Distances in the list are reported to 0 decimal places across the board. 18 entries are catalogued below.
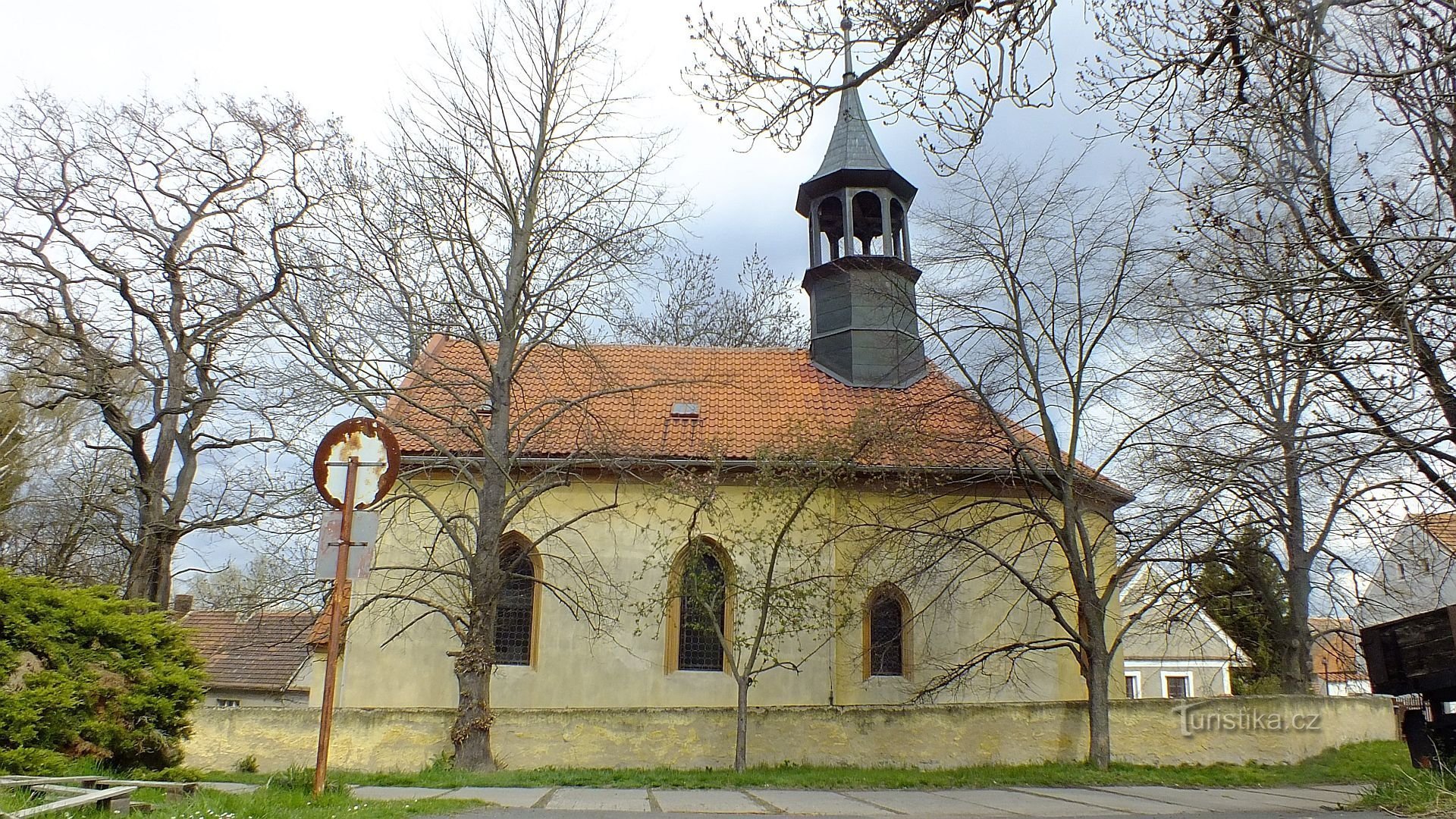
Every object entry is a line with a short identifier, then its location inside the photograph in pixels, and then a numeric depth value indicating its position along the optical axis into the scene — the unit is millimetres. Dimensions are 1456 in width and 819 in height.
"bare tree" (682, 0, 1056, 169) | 5262
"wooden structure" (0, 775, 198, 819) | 5340
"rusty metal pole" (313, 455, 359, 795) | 6930
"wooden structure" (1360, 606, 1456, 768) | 7480
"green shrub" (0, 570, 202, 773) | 6699
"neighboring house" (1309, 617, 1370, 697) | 14649
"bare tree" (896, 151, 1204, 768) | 14148
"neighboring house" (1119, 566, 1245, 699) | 29031
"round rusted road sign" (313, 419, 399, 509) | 7359
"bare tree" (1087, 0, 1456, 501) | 5730
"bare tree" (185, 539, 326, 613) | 13695
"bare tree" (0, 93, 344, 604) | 15664
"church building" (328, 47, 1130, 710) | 15672
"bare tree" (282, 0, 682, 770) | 13367
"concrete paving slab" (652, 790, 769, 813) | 8656
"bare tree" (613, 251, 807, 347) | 29438
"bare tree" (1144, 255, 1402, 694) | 7273
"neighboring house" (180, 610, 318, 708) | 26656
